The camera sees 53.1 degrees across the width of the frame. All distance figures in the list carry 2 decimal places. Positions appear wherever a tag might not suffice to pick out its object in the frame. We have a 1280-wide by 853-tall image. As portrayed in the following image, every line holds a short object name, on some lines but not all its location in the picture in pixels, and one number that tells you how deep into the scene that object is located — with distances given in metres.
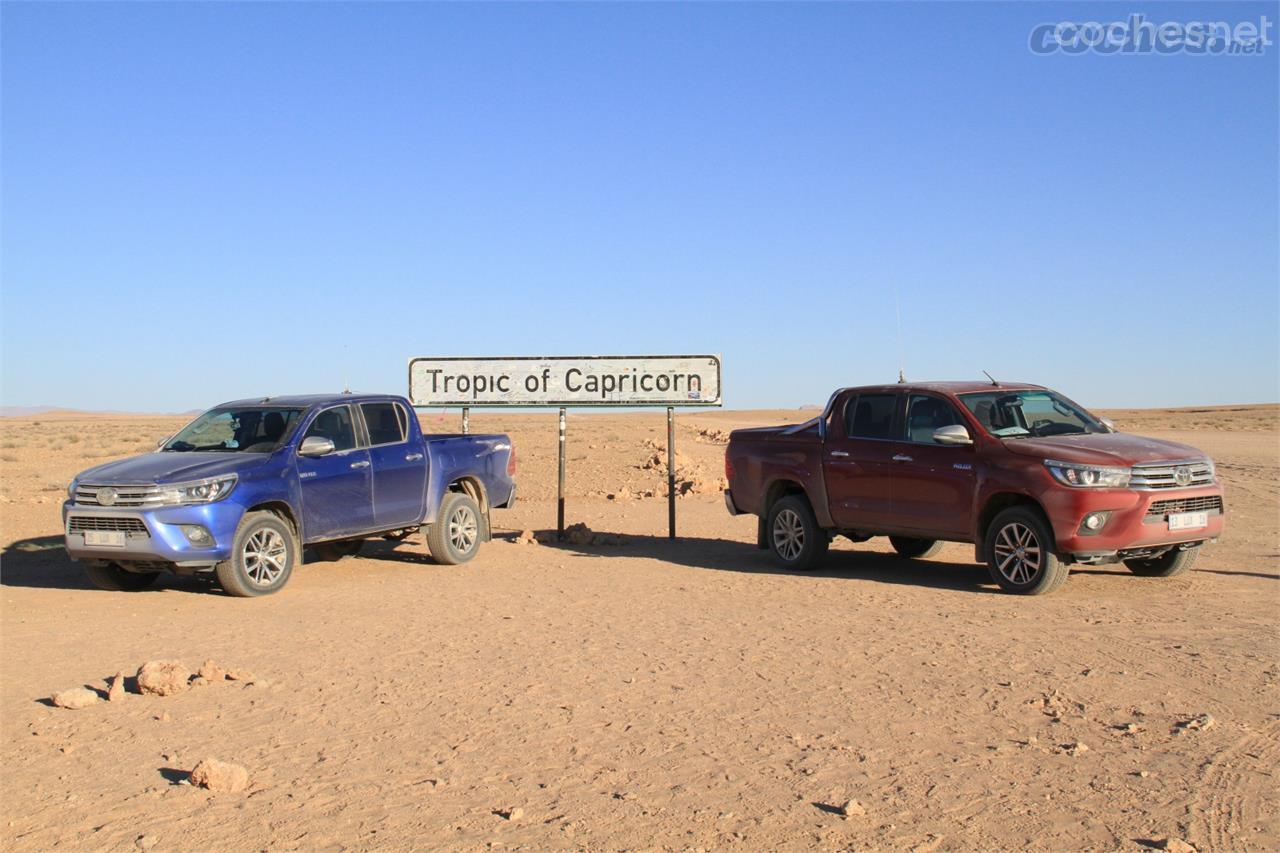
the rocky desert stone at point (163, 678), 7.93
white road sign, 17.50
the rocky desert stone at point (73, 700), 7.66
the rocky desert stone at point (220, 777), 5.98
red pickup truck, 11.11
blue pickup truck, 11.72
